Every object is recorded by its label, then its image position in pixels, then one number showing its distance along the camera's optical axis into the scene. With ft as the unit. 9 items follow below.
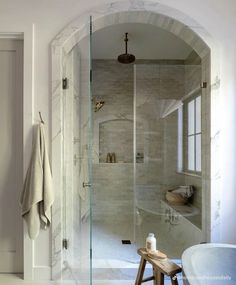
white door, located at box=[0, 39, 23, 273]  8.63
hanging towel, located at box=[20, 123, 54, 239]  7.86
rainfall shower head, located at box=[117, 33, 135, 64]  13.69
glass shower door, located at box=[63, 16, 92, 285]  8.46
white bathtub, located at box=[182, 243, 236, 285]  6.27
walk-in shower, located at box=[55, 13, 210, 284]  8.77
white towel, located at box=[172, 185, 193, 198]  12.86
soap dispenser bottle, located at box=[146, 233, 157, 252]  7.05
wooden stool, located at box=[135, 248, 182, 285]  6.10
